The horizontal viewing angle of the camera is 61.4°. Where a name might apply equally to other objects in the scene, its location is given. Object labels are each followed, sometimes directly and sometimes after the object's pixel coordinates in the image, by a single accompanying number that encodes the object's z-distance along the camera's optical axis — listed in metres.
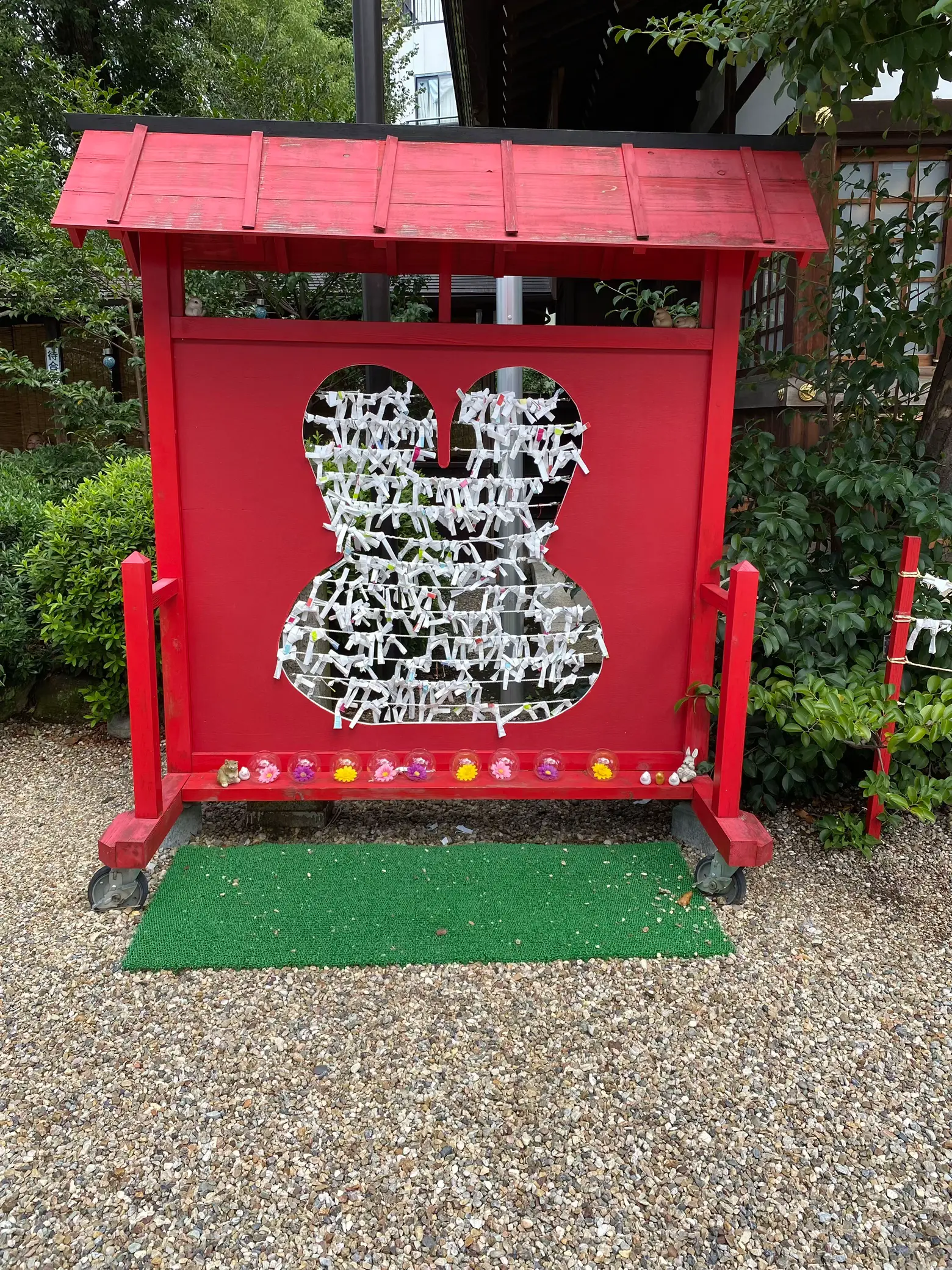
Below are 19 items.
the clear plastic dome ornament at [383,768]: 2.82
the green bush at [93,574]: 3.61
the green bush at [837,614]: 2.55
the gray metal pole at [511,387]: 3.16
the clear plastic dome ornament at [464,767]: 2.84
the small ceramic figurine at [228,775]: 2.78
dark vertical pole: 2.94
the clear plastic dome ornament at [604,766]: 2.84
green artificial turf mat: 2.37
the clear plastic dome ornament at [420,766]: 2.82
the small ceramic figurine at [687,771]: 2.85
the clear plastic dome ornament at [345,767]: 2.80
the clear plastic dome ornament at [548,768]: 2.84
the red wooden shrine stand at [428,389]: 2.33
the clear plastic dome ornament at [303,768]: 2.80
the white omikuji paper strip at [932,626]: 2.73
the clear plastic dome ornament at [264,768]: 2.81
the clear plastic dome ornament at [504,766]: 2.85
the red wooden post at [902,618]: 2.63
